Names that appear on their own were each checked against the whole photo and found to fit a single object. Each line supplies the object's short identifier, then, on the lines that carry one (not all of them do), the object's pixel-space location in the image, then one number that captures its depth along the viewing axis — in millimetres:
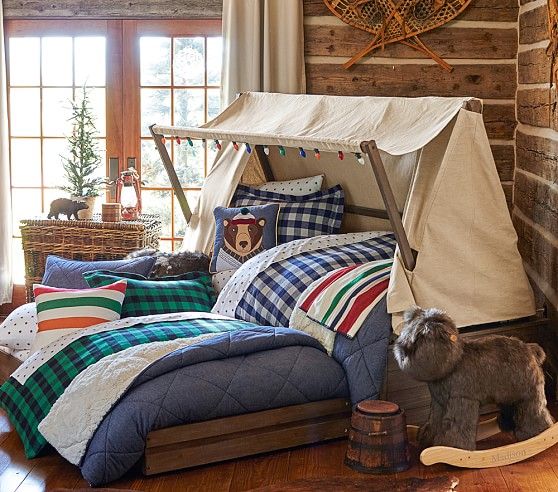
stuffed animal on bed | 4391
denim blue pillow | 4266
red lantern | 5055
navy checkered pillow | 4500
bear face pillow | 4496
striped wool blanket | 3572
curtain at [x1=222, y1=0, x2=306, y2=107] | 5020
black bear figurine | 4980
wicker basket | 4898
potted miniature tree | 5156
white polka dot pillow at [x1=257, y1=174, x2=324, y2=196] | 4680
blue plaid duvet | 3880
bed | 3221
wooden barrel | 3217
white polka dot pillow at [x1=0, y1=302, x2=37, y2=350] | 3926
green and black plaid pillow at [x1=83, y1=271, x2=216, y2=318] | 3969
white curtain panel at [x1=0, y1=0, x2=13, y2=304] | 5270
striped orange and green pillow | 3691
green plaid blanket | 3420
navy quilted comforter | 3145
